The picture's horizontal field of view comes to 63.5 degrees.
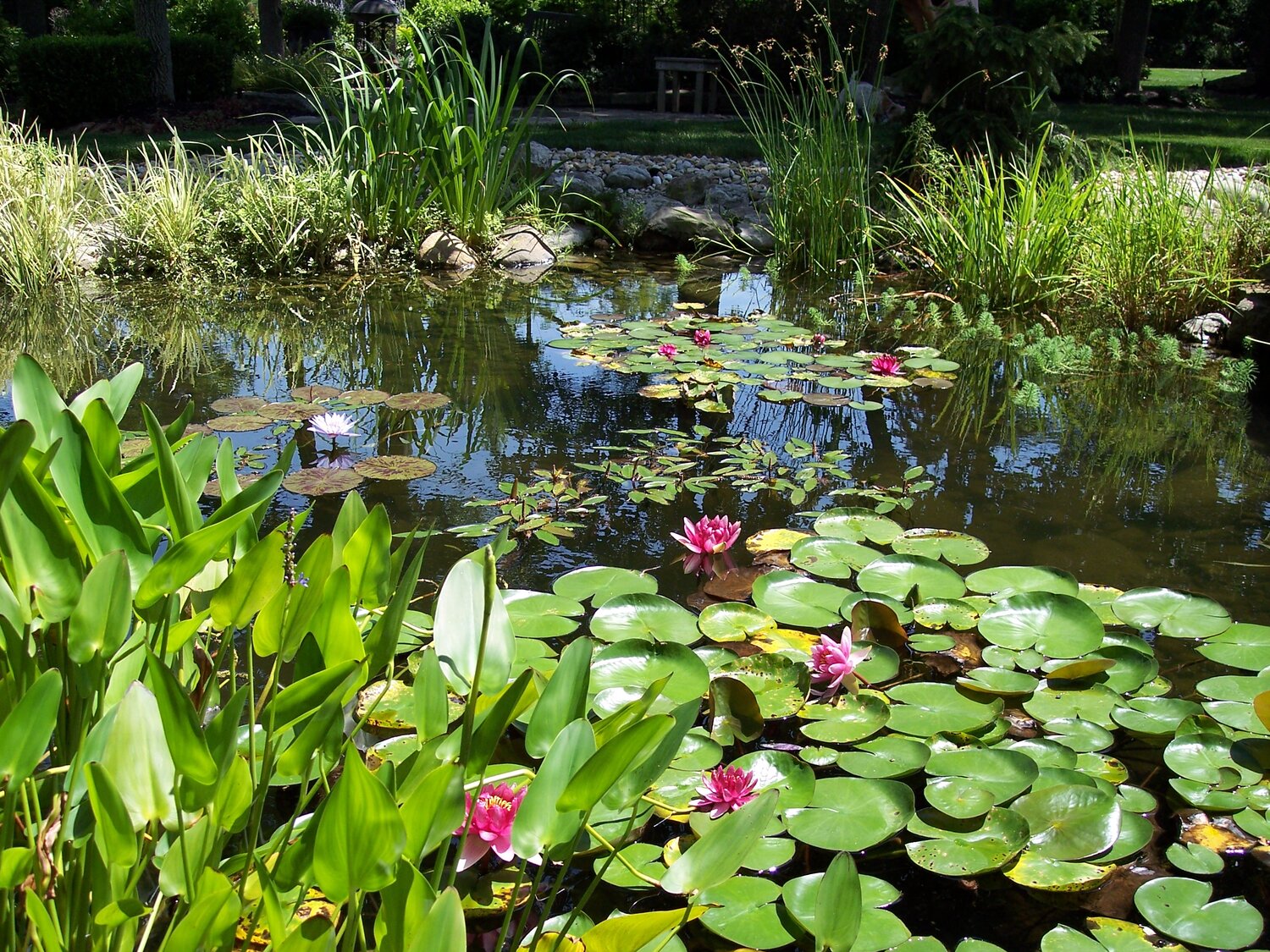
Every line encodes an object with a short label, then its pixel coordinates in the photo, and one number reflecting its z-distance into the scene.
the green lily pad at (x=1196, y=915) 1.42
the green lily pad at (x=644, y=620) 2.13
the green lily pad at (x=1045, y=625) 2.08
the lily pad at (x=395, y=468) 3.07
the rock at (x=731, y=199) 7.68
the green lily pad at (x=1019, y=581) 2.33
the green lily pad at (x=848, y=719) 1.84
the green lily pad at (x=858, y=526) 2.67
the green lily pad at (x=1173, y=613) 2.18
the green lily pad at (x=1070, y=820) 1.58
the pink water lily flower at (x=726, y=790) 1.61
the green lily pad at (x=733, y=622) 2.20
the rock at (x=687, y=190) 8.16
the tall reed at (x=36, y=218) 5.49
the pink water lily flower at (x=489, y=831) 1.38
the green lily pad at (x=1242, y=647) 2.07
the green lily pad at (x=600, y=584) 2.34
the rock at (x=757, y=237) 7.22
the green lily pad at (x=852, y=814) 1.57
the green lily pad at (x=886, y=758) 1.74
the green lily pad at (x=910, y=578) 2.35
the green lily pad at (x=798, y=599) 2.24
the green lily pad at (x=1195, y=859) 1.57
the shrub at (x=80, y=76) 11.85
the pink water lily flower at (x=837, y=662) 1.92
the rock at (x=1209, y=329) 4.91
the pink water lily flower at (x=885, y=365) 4.08
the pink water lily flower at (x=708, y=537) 2.46
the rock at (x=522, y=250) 6.76
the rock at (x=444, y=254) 6.55
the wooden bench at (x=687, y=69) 13.98
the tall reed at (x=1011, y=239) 5.18
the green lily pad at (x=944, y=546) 2.58
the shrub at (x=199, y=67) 13.65
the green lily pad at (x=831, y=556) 2.50
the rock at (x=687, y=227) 7.26
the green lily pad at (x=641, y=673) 1.86
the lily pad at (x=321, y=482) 2.93
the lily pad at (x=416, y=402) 3.72
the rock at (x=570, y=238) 7.18
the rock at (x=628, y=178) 8.64
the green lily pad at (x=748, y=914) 1.43
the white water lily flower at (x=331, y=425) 2.95
